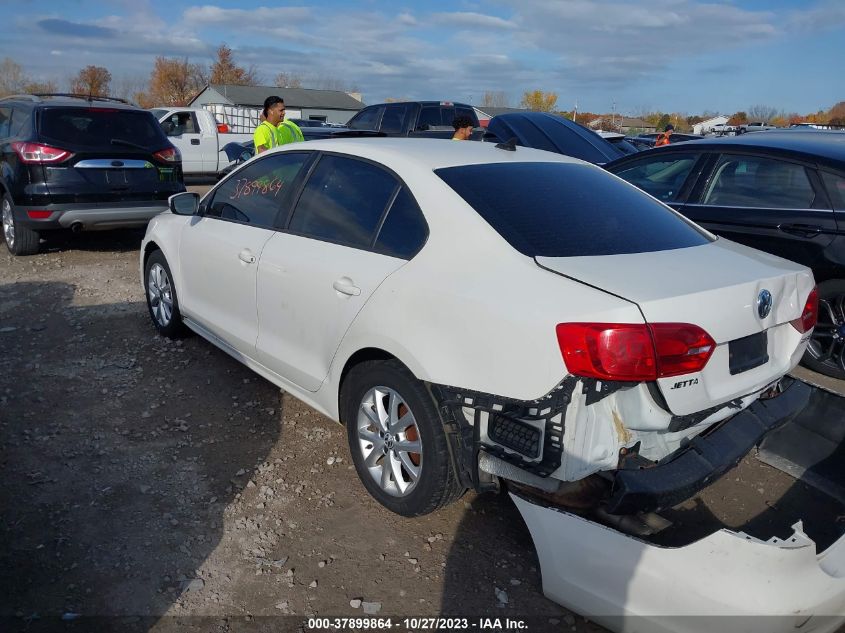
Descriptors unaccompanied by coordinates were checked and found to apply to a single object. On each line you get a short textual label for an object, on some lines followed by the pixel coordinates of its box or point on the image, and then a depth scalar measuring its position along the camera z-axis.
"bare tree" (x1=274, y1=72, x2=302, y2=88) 86.25
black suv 7.45
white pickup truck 14.67
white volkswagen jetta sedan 2.48
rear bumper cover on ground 2.20
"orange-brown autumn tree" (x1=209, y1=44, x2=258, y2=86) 78.25
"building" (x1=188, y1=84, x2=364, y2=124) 63.41
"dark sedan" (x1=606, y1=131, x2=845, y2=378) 4.70
